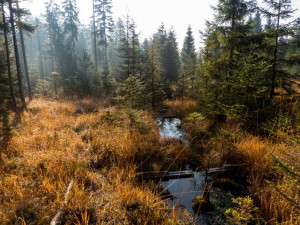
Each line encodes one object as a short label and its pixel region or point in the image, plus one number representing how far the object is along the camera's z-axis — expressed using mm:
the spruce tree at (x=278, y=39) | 6906
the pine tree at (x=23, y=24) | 11633
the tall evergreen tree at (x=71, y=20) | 27638
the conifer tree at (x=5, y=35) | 10654
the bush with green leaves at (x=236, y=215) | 2102
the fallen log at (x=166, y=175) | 4219
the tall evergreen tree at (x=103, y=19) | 30094
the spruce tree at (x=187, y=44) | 28828
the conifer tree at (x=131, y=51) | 13328
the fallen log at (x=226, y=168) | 4367
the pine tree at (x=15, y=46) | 11219
